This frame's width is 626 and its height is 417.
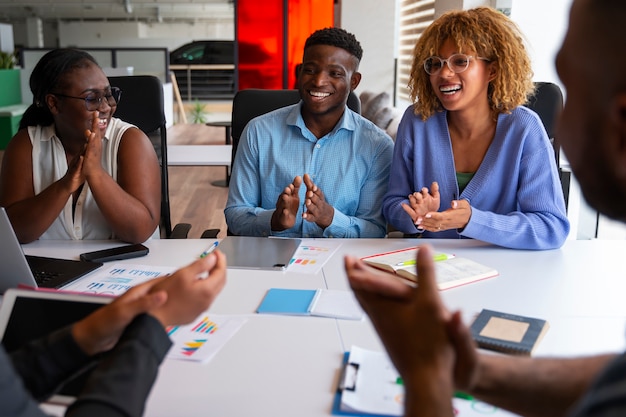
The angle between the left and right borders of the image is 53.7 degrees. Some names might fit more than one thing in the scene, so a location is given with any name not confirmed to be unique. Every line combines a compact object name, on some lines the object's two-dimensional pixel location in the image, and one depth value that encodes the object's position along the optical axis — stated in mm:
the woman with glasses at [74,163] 1931
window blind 5869
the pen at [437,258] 1739
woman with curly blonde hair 1963
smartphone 1800
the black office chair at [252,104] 2627
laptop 1431
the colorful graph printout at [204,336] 1240
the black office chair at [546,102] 2557
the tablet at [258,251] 1785
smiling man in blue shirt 2277
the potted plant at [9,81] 9289
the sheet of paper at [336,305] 1438
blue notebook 1446
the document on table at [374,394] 1047
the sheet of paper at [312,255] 1771
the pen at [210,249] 1904
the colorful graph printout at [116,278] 1585
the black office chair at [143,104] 2734
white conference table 1101
